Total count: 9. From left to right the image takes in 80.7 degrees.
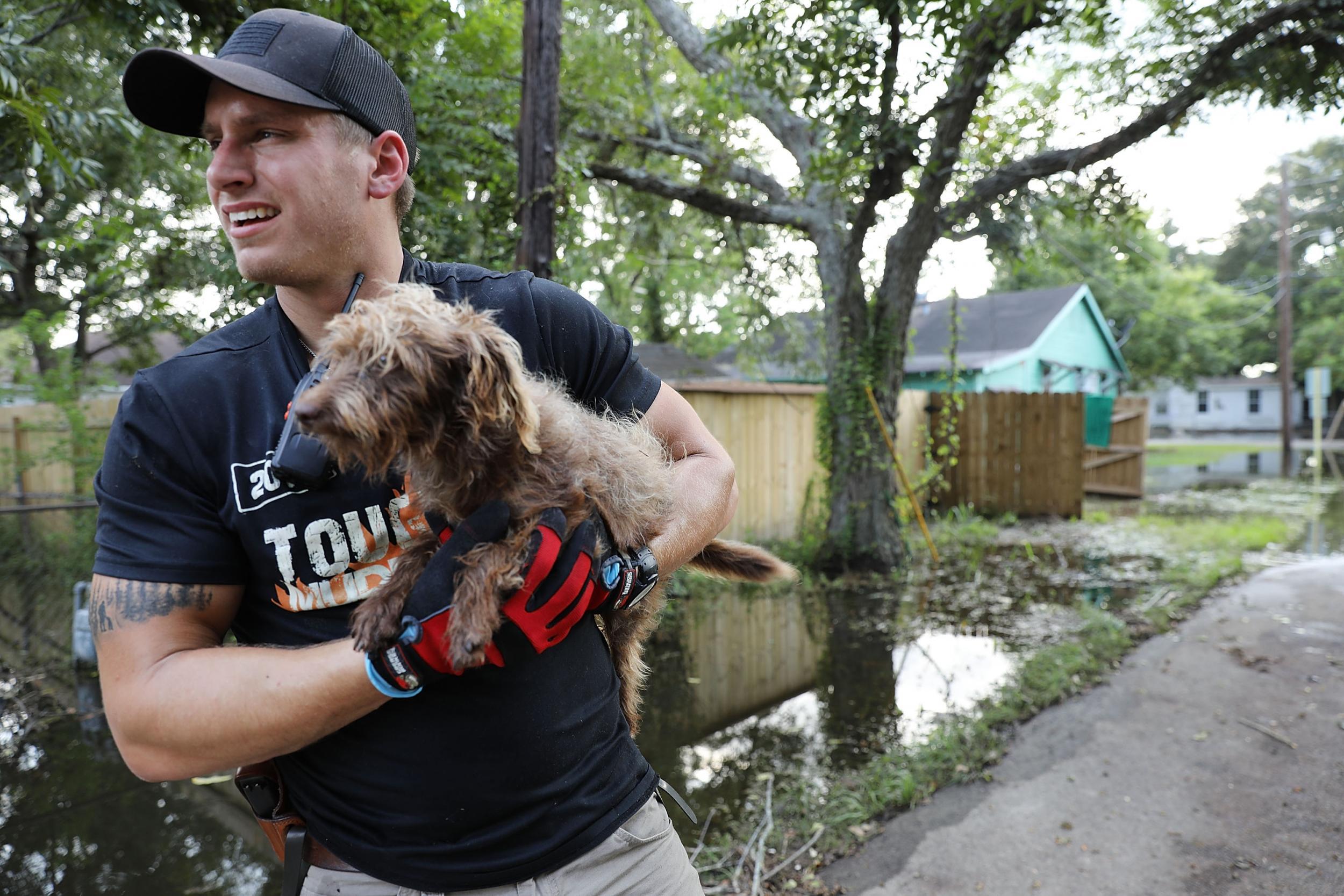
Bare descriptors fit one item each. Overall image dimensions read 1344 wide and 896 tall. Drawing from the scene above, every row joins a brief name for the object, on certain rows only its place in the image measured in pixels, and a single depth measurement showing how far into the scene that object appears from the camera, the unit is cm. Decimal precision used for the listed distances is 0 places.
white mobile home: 5278
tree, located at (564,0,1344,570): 756
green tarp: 1741
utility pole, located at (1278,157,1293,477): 3259
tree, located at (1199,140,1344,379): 4112
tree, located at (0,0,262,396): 445
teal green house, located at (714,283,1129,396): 2453
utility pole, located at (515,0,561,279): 536
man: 157
